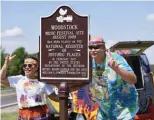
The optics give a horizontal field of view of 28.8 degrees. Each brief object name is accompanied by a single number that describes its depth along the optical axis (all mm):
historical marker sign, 4062
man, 3485
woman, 3874
